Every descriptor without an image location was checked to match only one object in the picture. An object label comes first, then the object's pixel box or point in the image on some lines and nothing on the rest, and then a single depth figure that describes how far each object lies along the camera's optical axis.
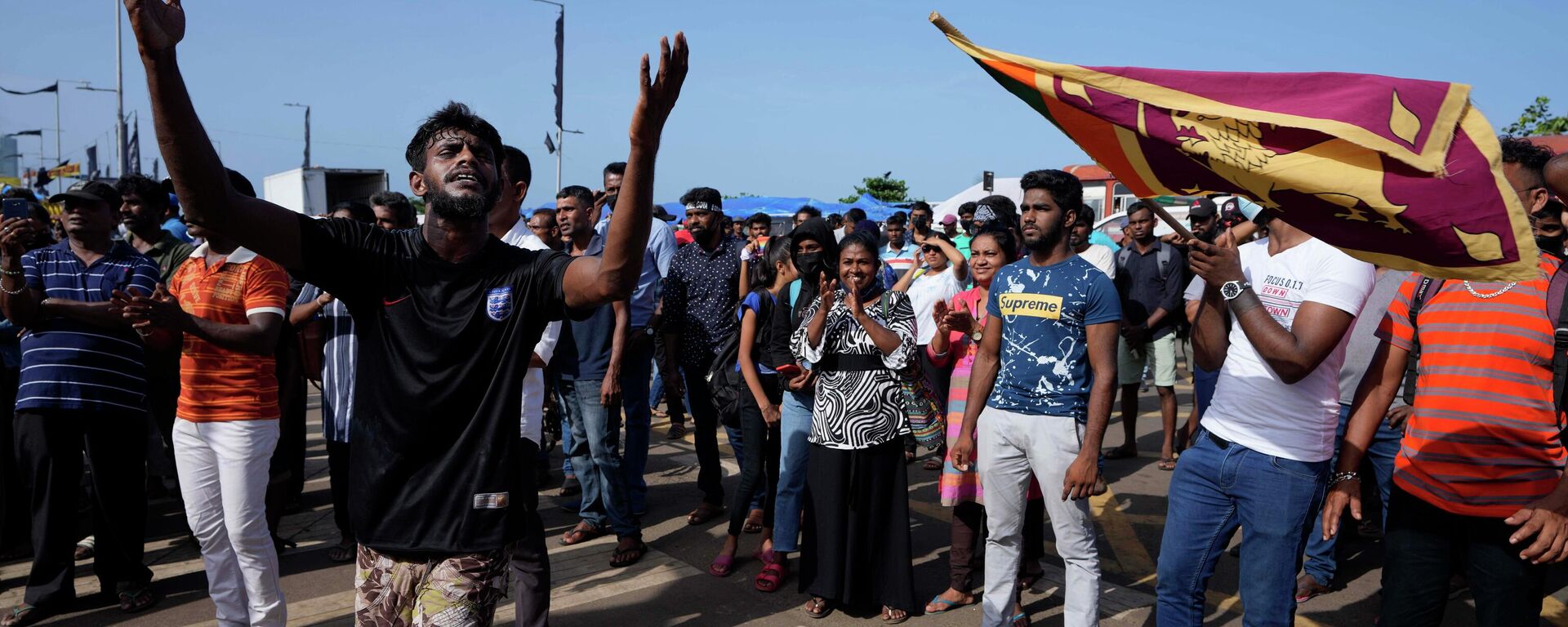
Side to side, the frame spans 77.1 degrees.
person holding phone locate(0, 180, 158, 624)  4.87
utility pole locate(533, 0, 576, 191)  21.19
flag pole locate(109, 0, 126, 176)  27.55
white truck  19.28
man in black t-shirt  2.59
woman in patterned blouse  4.80
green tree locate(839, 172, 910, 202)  44.53
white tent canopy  20.58
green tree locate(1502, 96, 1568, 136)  23.22
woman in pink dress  4.95
